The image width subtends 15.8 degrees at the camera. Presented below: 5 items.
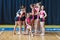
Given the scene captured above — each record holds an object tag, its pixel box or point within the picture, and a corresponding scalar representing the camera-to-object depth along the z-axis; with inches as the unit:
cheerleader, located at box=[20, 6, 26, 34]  358.8
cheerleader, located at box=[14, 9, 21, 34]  360.6
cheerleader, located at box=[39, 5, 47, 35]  351.6
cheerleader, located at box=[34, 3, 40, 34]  361.2
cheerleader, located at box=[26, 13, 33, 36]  340.9
